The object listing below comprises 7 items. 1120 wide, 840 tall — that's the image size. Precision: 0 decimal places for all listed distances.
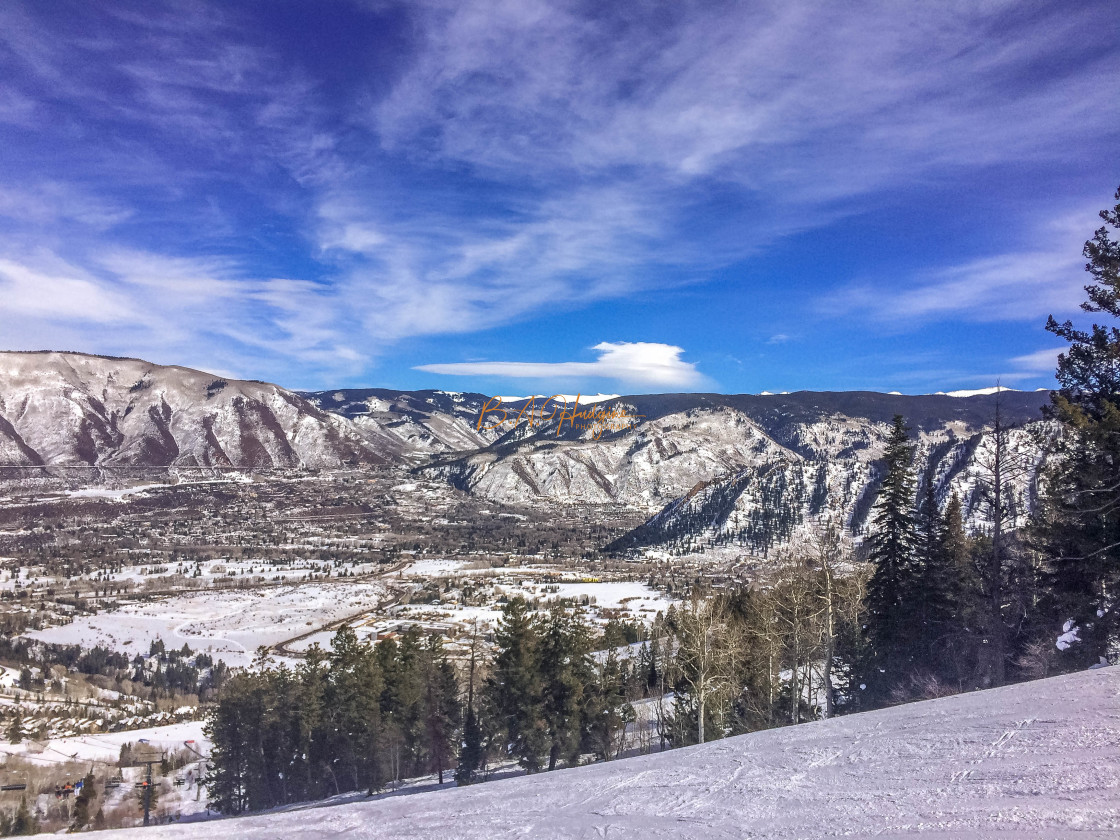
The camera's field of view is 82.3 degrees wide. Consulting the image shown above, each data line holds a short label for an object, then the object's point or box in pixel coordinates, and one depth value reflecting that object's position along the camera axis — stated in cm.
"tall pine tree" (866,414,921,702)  2939
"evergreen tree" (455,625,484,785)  3691
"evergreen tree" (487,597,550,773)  3425
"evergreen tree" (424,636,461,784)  4238
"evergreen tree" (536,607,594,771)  3428
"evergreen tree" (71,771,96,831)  4269
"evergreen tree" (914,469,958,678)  2869
